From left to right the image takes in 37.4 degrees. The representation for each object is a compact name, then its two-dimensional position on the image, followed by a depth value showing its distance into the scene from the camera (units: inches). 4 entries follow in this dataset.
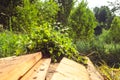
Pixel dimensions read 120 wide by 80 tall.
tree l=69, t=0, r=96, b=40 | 478.4
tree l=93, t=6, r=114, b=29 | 1153.2
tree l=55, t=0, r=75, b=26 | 597.1
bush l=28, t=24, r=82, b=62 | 84.9
